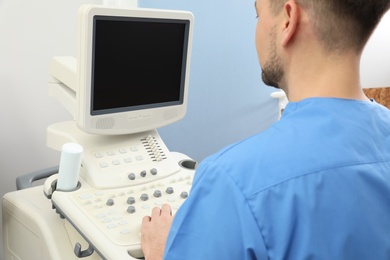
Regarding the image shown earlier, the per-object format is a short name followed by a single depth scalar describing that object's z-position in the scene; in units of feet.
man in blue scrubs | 2.27
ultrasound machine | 3.67
